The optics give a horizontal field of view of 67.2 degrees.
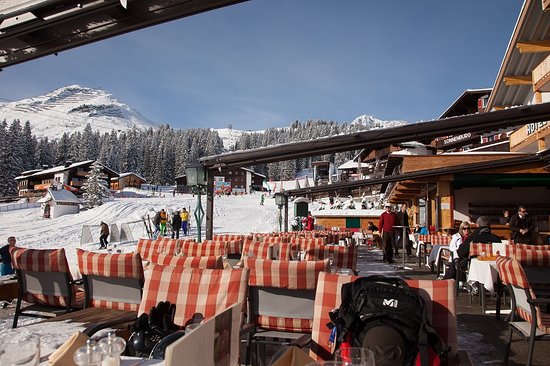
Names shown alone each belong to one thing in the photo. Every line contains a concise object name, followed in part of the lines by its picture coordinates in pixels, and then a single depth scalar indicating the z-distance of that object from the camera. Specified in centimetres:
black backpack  197
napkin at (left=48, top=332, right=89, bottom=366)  133
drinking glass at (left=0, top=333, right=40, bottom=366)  119
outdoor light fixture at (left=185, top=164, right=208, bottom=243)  733
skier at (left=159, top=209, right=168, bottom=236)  2320
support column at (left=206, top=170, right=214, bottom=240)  737
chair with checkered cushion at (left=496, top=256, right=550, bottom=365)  310
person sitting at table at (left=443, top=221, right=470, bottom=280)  748
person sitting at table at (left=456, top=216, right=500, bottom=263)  699
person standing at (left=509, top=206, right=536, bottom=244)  880
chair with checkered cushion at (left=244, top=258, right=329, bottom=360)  319
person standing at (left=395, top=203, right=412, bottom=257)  1469
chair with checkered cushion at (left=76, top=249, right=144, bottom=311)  361
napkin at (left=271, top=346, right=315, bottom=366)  139
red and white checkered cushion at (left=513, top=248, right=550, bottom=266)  410
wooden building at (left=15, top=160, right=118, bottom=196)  6731
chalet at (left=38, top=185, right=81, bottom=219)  3725
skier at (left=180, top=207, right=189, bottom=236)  2558
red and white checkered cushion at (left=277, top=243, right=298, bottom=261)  557
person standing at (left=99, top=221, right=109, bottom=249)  1842
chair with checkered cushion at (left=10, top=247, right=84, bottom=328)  401
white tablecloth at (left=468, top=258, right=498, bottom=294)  543
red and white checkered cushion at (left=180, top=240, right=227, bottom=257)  671
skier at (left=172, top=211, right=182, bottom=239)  2266
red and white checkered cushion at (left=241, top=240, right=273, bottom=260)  593
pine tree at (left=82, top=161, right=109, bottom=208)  5434
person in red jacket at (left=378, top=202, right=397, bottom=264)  1246
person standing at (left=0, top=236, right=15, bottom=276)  825
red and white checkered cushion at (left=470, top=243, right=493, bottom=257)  675
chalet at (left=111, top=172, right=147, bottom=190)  8164
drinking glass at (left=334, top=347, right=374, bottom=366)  132
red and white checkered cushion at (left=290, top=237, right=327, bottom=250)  785
